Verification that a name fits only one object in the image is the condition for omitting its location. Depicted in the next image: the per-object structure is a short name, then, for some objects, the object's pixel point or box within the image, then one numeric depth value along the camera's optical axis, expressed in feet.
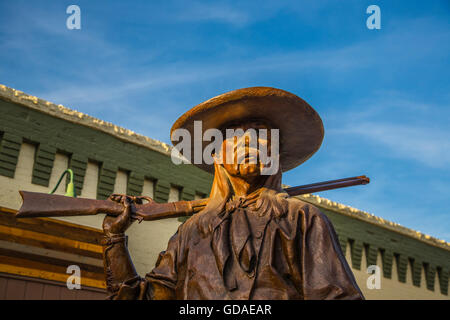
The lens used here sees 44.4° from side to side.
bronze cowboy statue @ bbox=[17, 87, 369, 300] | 11.84
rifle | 13.15
